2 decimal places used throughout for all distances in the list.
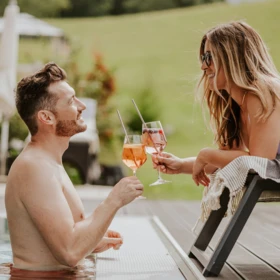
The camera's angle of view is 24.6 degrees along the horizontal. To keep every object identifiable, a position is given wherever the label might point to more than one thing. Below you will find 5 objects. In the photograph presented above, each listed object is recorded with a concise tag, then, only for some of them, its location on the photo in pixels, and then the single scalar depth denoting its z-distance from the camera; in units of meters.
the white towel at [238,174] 2.50
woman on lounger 2.56
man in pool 2.00
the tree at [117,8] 23.39
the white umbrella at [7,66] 7.06
